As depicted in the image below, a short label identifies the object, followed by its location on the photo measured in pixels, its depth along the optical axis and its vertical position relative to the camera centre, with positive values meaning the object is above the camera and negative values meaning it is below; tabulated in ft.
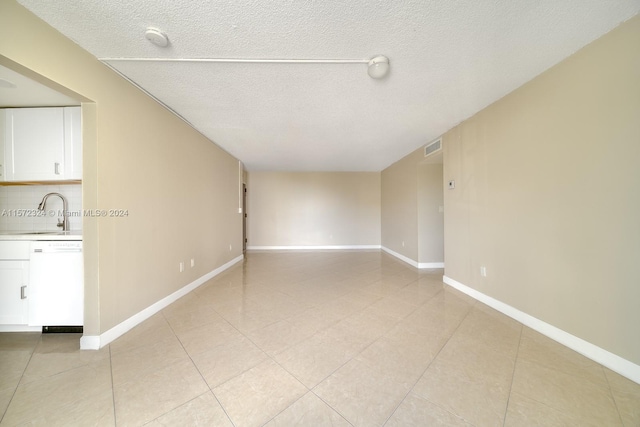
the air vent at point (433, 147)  11.28 +3.79
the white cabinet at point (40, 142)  6.47 +2.38
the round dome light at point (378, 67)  5.60 +4.15
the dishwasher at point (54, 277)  6.03 -1.78
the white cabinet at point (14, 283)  6.04 -1.94
